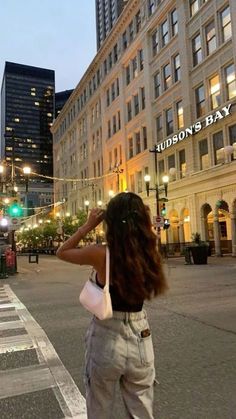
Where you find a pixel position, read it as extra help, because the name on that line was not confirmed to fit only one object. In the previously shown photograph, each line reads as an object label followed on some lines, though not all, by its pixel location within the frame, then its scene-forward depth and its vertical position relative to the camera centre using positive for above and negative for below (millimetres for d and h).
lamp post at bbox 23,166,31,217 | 25756 +5384
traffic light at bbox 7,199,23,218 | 24950 +3014
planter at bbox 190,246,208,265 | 24406 +22
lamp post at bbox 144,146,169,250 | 30427 +5386
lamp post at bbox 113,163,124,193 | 44359 +9345
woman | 2641 -409
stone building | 30123 +12843
